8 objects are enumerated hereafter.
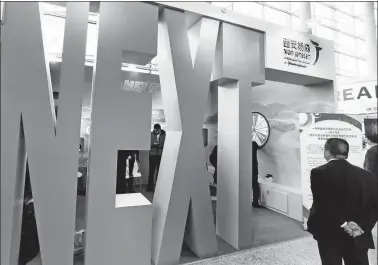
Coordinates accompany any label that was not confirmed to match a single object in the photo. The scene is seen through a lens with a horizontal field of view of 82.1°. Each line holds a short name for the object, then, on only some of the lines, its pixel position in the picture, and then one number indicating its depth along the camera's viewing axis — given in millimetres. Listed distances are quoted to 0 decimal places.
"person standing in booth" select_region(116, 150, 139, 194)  4449
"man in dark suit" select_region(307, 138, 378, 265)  1220
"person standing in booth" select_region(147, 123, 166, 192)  4875
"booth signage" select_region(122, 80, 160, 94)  5193
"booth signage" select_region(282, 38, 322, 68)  2775
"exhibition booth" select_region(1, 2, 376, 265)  1623
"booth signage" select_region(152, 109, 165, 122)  5449
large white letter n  1553
